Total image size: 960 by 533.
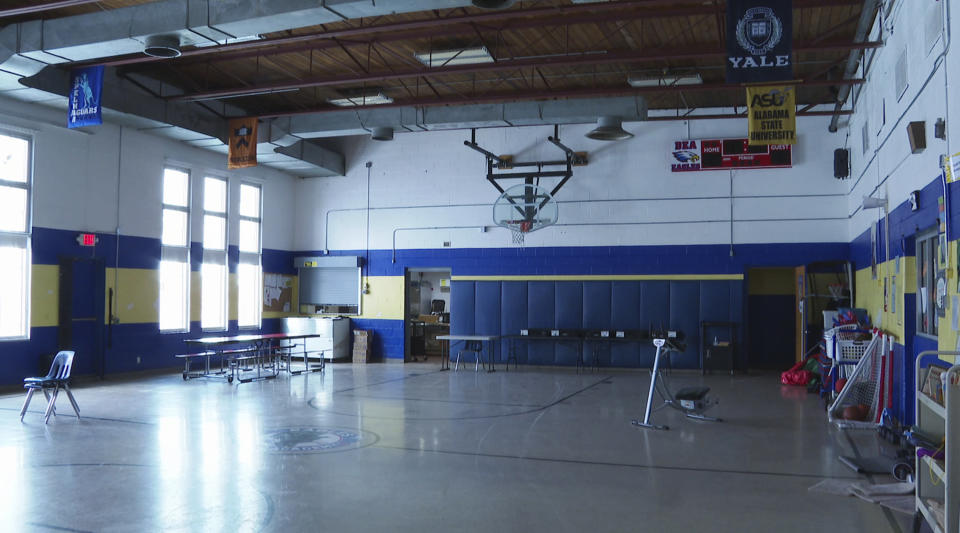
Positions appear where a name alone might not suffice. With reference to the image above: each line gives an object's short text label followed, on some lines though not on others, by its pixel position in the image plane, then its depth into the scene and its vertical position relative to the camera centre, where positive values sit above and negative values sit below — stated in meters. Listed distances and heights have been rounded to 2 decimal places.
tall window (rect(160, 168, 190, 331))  13.18 +0.74
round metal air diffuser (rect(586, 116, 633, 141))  11.55 +2.70
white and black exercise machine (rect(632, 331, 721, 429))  7.59 -1.20
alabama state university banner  9.84 +2.56
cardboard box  15.44 -1.17
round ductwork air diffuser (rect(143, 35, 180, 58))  8.25 +2.92
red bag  11.52 -1.35
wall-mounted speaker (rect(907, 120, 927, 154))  6.52 +1.49
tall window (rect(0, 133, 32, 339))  10.54 +0.86
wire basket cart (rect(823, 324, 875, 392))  8.62 -0.63
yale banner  6.52 +2.39
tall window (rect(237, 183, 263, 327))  15.12 +0.65
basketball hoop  13.19 +1.61
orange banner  12.05 +2.58
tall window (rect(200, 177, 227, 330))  14.09 +0.71
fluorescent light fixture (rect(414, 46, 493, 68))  9.94 +3.47
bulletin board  15.72 +0.00
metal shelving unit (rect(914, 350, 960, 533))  3.41 -0.94
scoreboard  13.23 +2.66
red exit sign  11.45 +0.87
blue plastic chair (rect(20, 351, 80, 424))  7.84 -0.99
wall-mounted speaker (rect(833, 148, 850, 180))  12.41 +2.35
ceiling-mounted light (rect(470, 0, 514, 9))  6.61 +2.73
